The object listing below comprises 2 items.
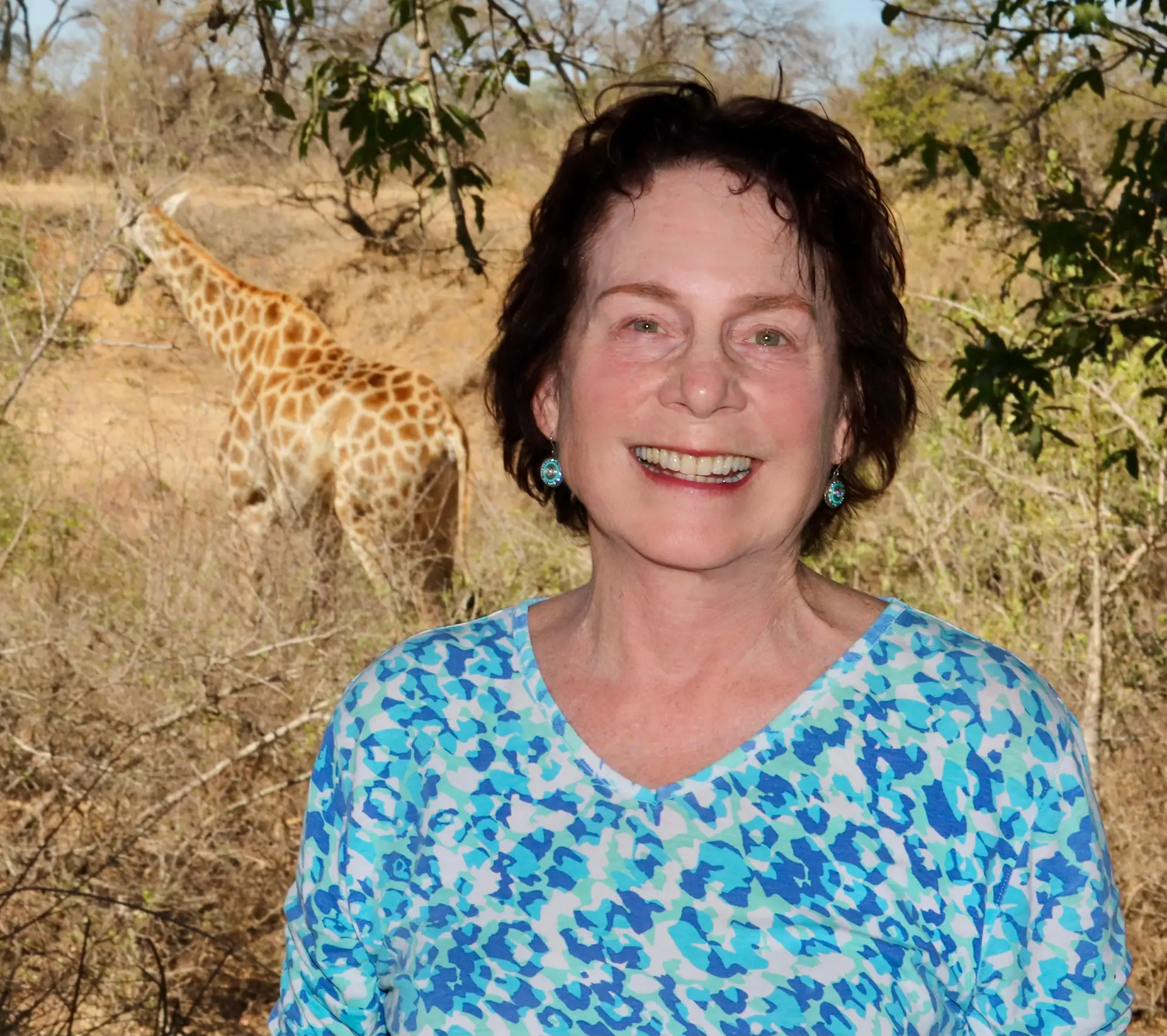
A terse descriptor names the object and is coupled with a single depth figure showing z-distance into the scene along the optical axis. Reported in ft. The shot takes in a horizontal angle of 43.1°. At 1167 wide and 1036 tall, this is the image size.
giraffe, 21.50
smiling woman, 4.08
